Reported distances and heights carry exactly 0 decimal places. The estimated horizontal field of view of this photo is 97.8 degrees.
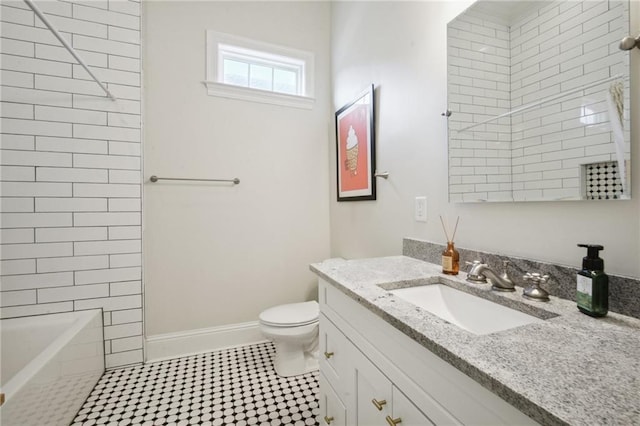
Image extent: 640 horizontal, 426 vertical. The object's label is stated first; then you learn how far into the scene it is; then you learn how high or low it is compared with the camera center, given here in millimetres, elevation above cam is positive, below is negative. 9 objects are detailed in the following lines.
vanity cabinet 514 -418
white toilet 1732 -768
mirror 729 +350
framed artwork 1811 +444
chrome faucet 876 -220
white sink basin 798 -317
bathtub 1104 -742
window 2160 +1178
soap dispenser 657 -182
